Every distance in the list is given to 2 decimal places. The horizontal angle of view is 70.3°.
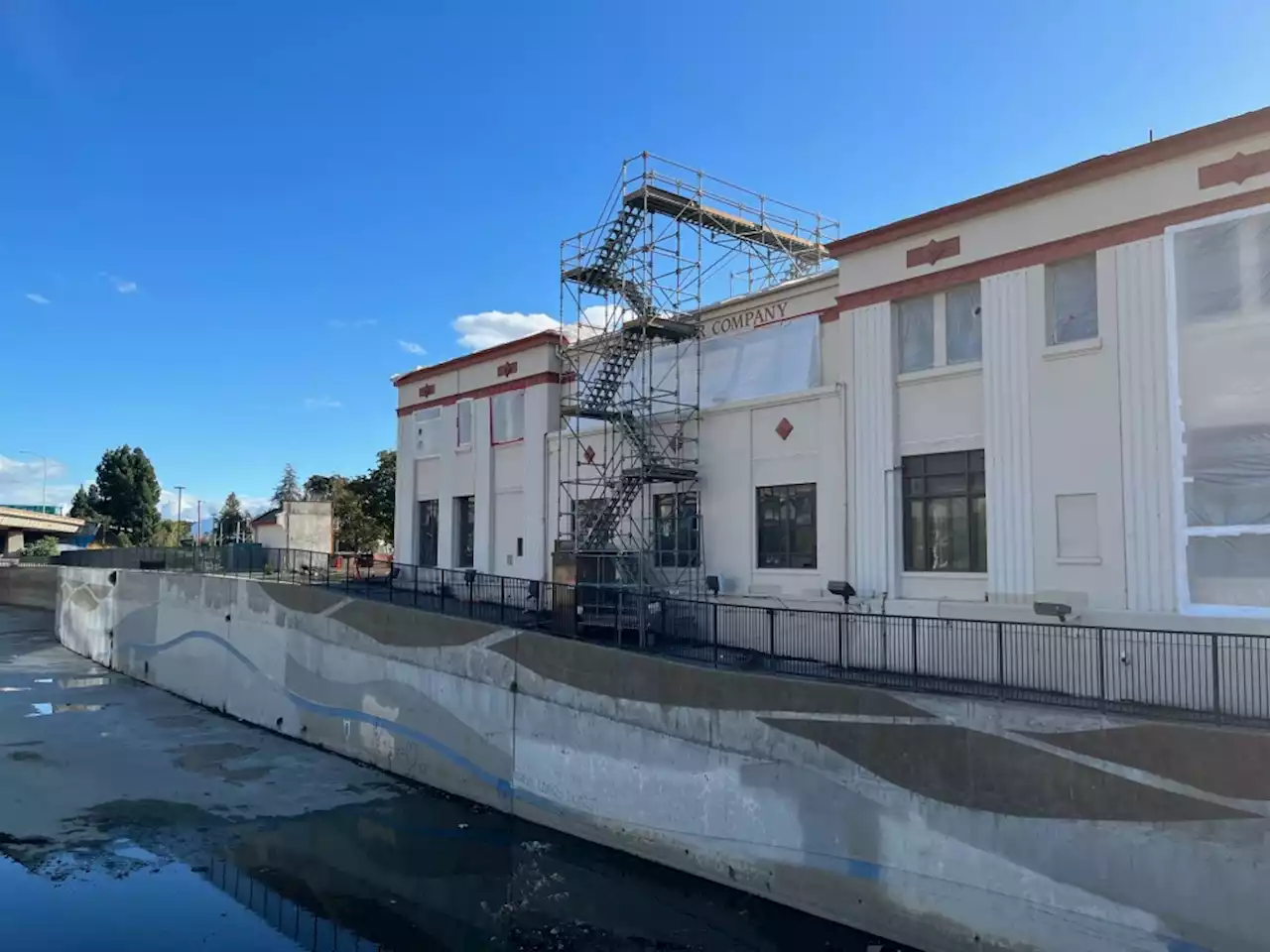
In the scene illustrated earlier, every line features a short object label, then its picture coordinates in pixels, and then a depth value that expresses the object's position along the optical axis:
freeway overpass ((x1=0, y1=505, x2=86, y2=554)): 98.94
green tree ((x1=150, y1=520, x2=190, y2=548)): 96.74
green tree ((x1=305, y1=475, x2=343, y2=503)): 100.84
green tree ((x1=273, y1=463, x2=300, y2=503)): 130.74
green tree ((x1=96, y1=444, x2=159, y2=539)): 94.00
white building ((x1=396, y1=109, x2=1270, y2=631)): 13.33
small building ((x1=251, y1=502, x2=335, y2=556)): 43.62
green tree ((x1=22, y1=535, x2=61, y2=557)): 87.16
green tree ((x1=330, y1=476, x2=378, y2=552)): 57.38
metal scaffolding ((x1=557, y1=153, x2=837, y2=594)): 21.73
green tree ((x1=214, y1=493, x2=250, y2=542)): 92.28
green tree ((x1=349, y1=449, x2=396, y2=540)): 52.06
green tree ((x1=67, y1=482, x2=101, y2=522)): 96.31
